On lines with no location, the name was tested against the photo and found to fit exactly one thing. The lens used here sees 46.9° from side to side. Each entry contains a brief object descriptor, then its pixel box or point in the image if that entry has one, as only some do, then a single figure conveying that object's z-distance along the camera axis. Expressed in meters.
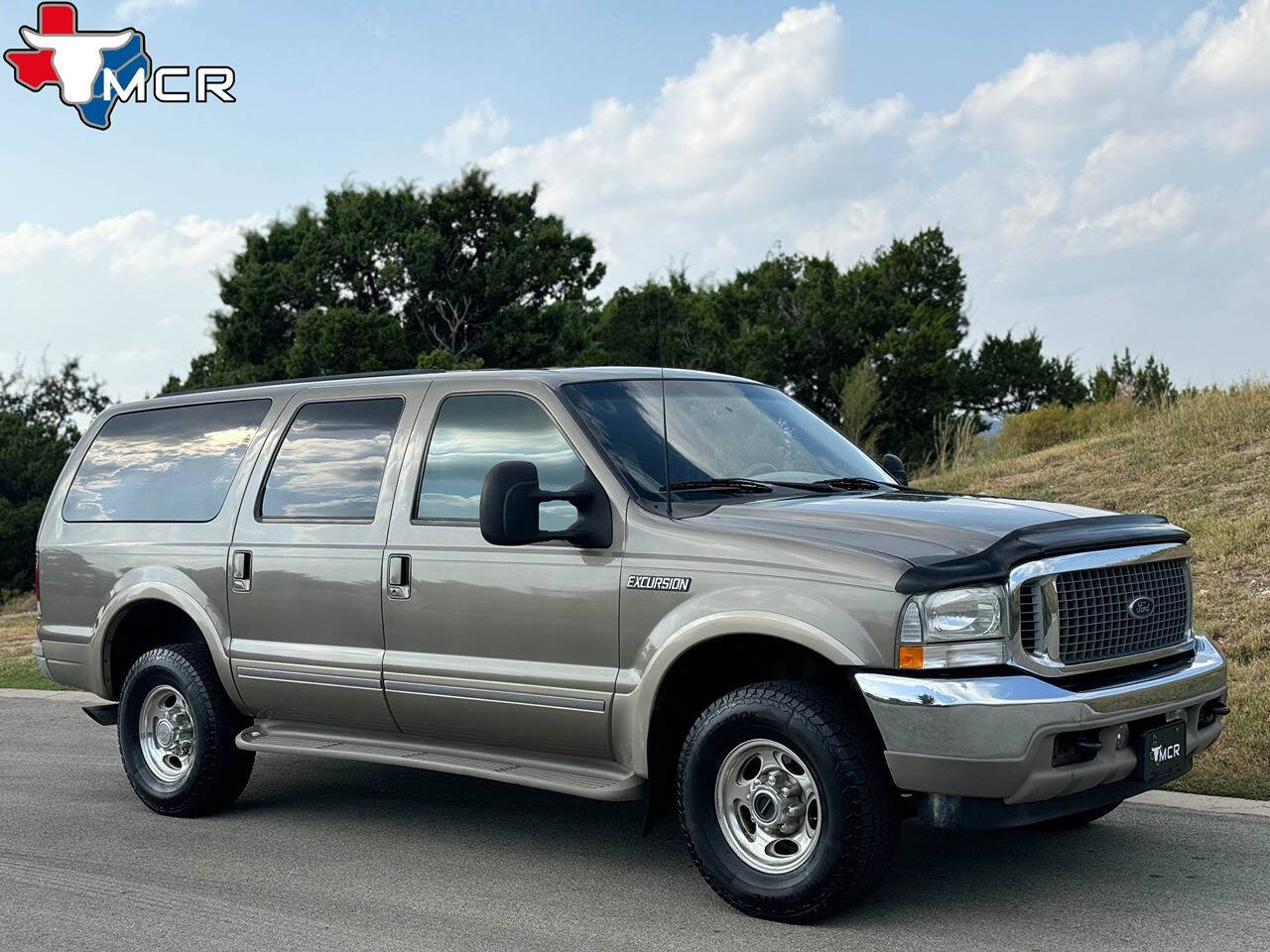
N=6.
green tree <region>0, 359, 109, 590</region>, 47.25
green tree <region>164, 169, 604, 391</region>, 45.72
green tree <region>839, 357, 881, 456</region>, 25.73
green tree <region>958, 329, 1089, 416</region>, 56.56
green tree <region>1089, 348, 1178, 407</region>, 18.70
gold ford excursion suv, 4.91
